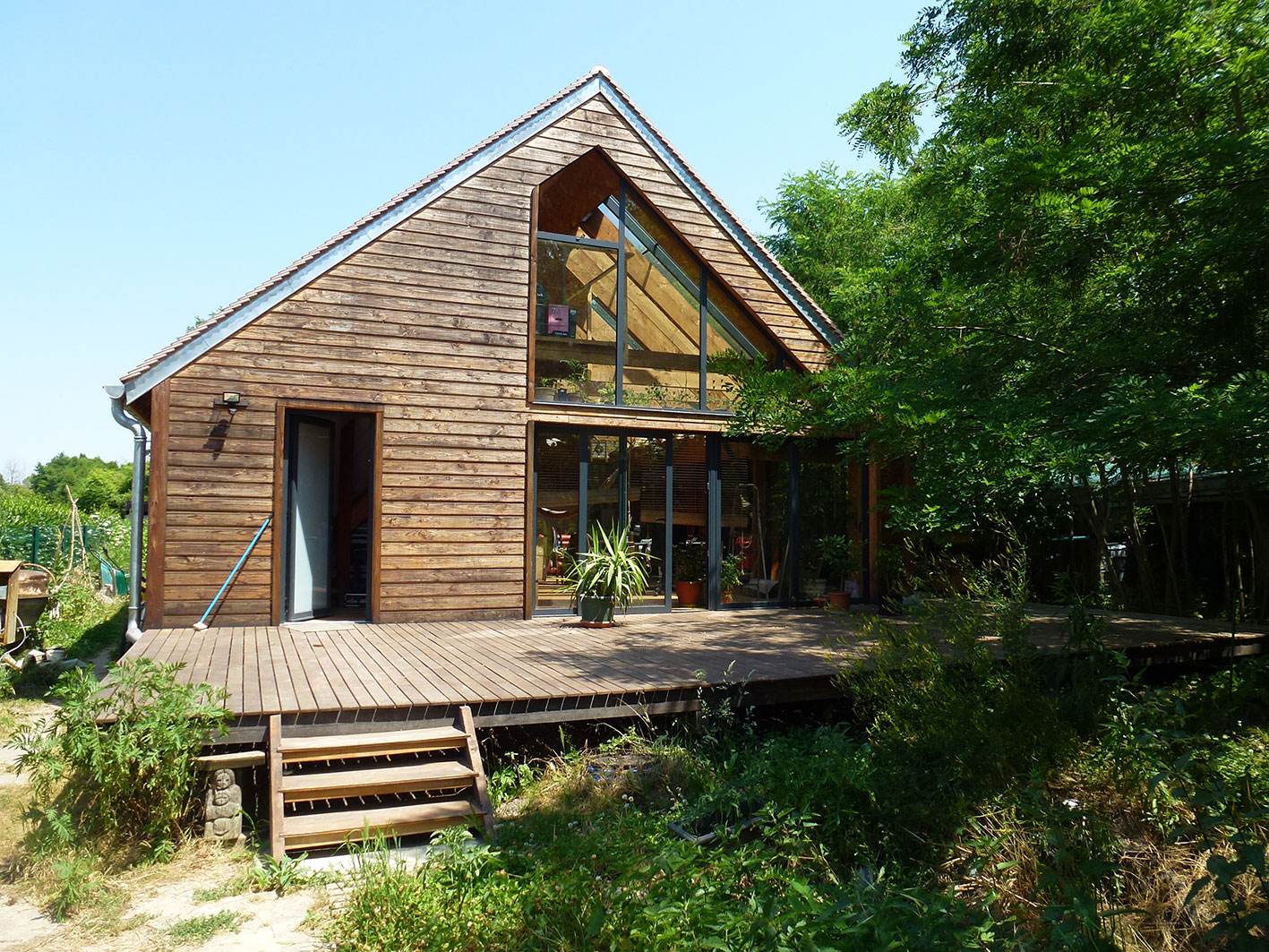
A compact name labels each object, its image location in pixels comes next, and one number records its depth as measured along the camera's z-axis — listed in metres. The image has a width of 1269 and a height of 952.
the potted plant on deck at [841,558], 10.18
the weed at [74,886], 3.45
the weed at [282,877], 3.63
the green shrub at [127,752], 3.79
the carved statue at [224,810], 4.18
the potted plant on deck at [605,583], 8.24
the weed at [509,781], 4.79
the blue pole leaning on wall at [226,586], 7.62
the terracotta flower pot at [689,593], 9.61
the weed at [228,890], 3.53
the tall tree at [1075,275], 5.36
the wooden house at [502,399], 7.93
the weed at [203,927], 3.19
